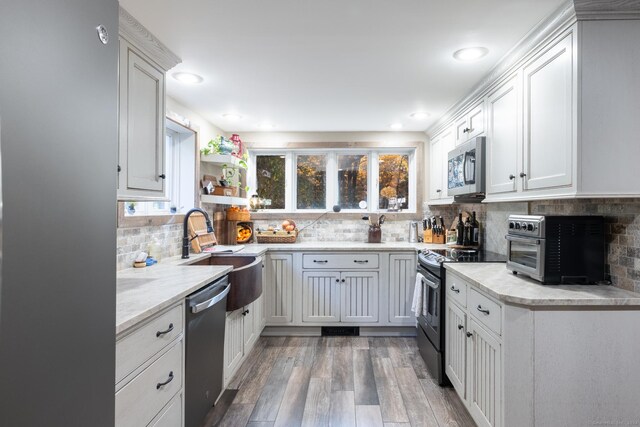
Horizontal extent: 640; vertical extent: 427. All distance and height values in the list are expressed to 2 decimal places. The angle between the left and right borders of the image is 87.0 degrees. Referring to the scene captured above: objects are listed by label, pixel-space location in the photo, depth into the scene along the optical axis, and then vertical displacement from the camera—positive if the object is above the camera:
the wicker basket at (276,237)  3.83 -0.26
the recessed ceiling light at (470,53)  1.95 +0.97
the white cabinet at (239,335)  2.33 -0.95
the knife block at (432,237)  3.78 -0.24
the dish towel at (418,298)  2.94 -0.72
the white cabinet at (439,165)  3.32 +0.54
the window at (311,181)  4.21 +0.42
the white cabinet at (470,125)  2.55 +0.75
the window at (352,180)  4.20 +0.44
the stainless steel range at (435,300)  2.51 -0.67
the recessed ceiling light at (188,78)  2.29 +0.95
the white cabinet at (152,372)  1.17 -0.64
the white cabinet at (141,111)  1.56 +0.51
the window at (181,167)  3.11 +0.43
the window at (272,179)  4.23 +0.44
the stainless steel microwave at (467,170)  2.48 +0.36
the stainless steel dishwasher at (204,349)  1.71 -0.75
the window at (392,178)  4.21 +0.47
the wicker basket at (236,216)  3.79 -0.02
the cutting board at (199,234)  2.96 -0.19
